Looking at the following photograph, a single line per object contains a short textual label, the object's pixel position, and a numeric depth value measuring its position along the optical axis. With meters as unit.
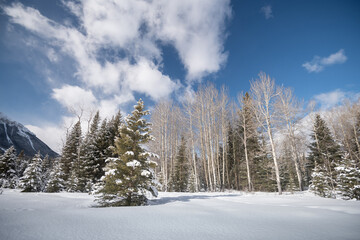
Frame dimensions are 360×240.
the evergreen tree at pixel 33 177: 14.18
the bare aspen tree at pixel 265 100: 12.25
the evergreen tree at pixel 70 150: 20.35
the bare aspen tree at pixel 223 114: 16.80
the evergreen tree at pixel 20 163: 27.33
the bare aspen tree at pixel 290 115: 16.59
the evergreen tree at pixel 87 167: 15.75
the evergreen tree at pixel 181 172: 23.52
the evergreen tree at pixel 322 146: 19.08
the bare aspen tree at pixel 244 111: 16.02
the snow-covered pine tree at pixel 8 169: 20.05
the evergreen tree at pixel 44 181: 17.81
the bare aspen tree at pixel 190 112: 18.11
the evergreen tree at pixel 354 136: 19.83
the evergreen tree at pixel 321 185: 10.08
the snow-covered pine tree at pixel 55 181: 14.34
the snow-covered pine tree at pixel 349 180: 8.31
